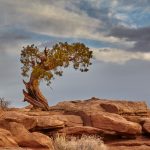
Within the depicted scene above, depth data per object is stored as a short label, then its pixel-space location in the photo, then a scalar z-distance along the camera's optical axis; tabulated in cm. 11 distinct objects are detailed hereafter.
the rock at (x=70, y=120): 3603
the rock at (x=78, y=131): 3519
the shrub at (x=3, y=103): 5372
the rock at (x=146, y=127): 3734
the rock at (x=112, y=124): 3616
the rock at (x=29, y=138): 3014
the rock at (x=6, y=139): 2845
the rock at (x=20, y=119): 3328
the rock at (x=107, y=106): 3975
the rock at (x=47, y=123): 3462
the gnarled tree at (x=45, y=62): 4431
